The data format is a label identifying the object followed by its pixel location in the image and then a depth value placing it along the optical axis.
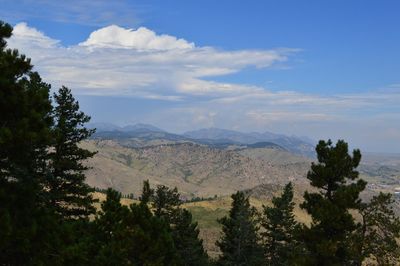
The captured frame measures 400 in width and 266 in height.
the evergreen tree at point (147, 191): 47.33
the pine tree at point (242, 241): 48.03
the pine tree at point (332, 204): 33.62
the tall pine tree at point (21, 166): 16.92
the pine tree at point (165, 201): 52.47
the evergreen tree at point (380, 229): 32.44
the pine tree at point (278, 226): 52.22
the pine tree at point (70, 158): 36.56
